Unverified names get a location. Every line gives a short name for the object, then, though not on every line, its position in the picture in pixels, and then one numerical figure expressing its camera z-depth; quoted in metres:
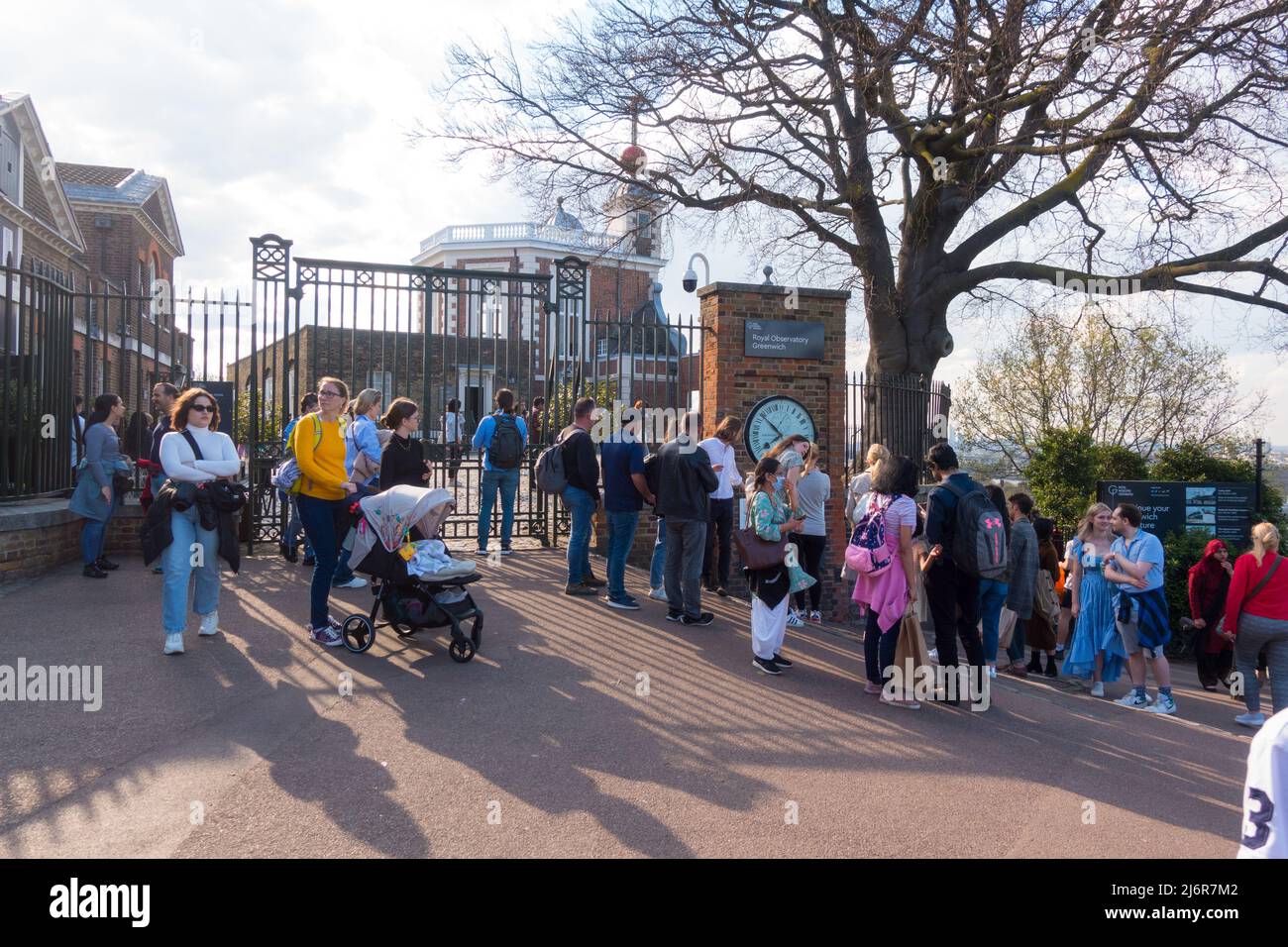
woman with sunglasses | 6.43
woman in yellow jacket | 6.66
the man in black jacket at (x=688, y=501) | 8.04
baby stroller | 6.68
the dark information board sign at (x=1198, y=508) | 13.53
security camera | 11.66
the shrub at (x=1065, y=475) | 17.75
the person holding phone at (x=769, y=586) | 6.93
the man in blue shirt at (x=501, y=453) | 10.33
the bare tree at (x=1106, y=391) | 24.75
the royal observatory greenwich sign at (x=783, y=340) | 11.15
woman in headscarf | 8.23
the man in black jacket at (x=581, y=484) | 8.77
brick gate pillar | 11.05
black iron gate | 10.34
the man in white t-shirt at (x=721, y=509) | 9.21
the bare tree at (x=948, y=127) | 11.54
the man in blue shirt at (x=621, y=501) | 8.62
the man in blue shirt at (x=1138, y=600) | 7.57
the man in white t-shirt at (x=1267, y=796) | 1.92
